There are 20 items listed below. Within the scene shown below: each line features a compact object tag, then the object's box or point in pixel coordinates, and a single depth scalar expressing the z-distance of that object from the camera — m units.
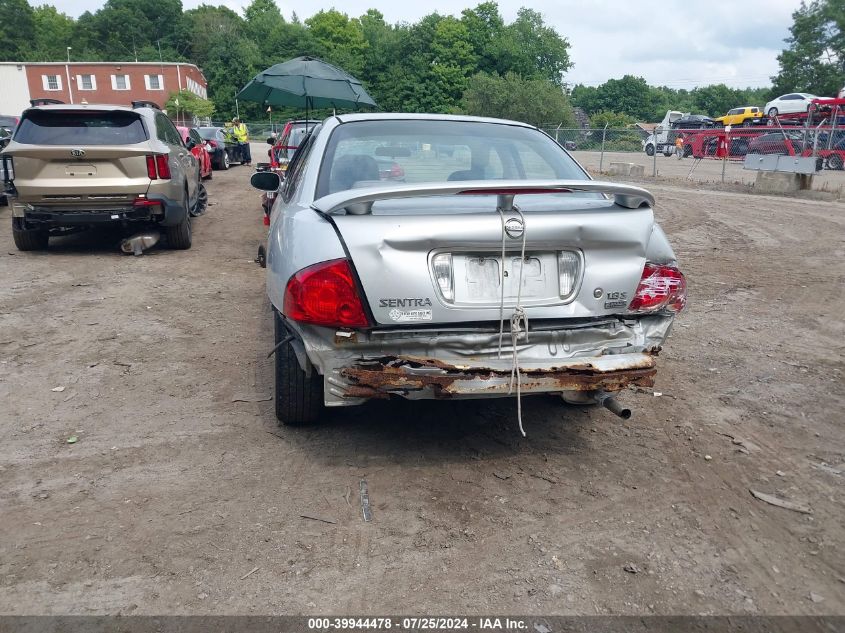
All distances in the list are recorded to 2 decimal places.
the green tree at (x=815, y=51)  59.66
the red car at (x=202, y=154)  15.76
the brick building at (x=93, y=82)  66.81
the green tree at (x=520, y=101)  45.22
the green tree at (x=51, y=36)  94.31
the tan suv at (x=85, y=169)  7.70
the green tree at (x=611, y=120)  68.79
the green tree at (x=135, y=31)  98.50
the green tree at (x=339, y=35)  90.51
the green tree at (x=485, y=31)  81.62
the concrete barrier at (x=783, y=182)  16.50
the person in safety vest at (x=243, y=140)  23.30
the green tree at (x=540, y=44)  88.56
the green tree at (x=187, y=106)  61.79
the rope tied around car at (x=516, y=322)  2.97
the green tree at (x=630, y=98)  100.06
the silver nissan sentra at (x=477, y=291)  2.89
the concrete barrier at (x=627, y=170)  21.58
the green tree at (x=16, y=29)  92.88
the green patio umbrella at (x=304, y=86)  12.73
